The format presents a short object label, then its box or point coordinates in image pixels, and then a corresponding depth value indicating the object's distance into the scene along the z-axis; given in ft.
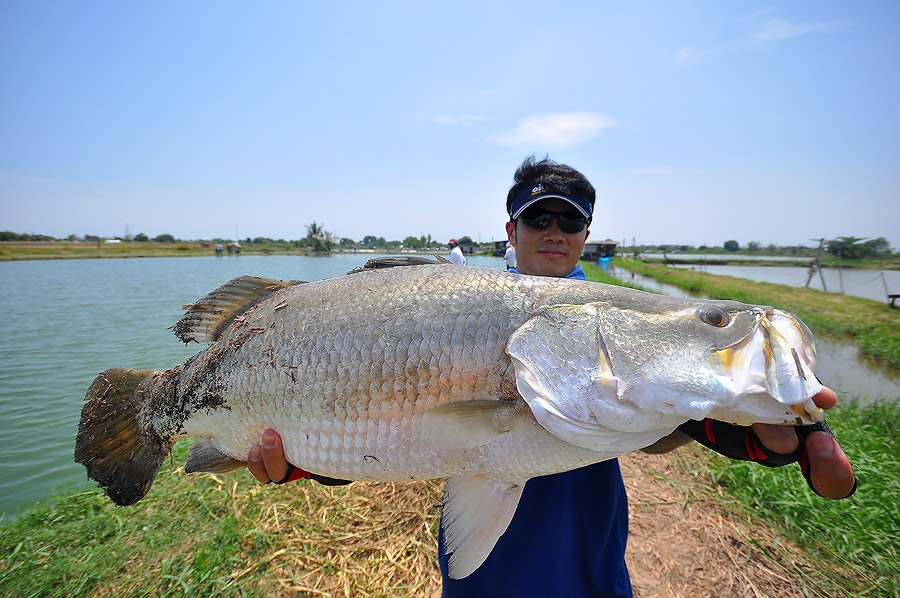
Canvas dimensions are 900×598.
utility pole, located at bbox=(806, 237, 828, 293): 68.44
